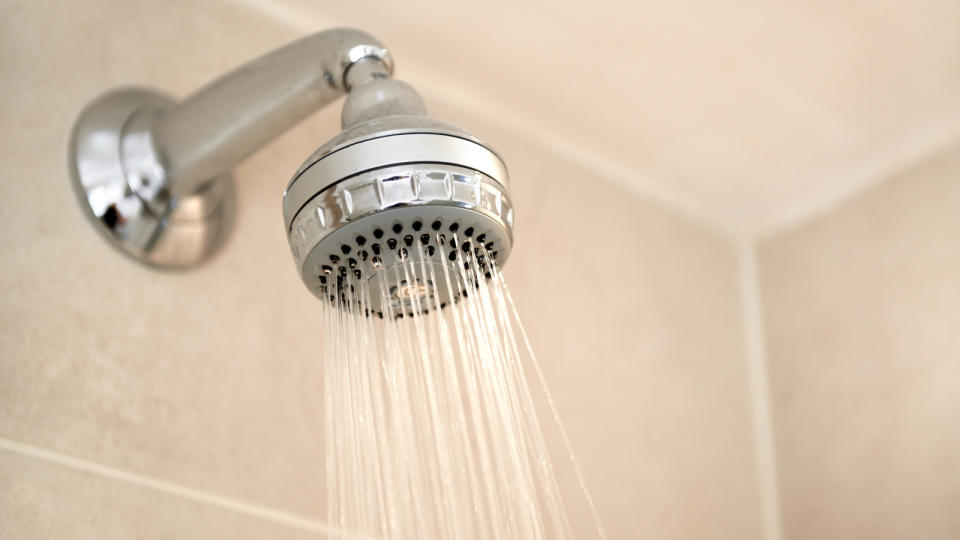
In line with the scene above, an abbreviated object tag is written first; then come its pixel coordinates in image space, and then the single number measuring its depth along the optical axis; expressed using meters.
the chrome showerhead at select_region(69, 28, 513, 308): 0.55
